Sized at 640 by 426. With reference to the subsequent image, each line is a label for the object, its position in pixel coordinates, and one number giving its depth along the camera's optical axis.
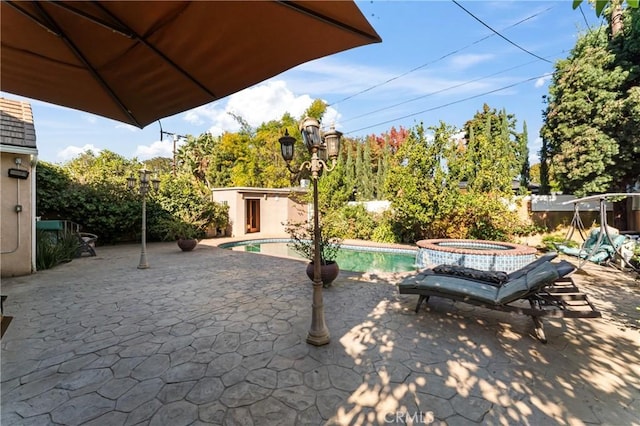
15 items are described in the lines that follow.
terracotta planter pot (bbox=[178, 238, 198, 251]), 10.65
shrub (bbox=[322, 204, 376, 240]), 14.52
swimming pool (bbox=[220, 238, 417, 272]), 9.62
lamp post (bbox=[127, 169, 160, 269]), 7.71
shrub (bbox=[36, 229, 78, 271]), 7.59
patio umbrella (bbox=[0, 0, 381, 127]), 1.36
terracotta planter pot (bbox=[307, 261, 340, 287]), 5.70
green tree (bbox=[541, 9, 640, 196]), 8.88
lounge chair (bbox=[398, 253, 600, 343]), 3.59
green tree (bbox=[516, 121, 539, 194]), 15.95
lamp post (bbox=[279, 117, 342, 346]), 3.58
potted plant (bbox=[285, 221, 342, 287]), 5.74
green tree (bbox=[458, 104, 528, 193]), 10.35
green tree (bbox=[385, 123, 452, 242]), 10.73
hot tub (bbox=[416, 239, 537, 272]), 7.80
